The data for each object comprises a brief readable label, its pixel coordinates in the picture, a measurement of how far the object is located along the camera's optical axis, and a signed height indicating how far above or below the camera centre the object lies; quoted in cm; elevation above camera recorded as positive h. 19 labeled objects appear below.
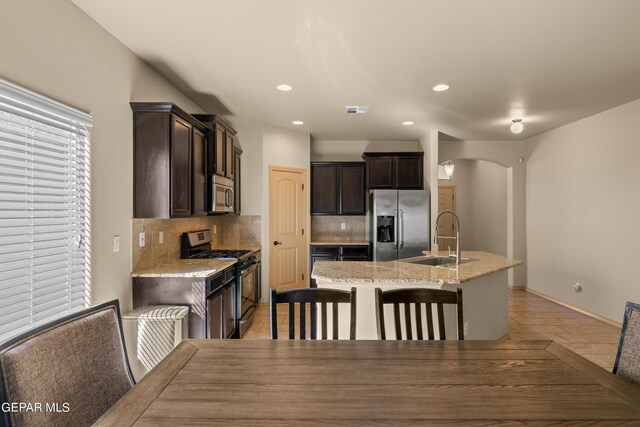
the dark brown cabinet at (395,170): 568 +73
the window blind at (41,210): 170 +4
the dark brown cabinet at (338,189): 592 +45
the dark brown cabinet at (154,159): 278 +46
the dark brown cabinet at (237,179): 470 +53
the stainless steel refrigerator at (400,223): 523 -12
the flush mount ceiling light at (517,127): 429 +107
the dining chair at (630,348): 121 -48
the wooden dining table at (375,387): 96 -55
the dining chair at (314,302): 165 -41
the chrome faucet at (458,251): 315 -33
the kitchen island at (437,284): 255 -53
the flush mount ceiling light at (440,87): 354 +131
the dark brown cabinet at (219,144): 367 +80
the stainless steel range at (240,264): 369 -55
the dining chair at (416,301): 167 -42
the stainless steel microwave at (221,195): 368 +25
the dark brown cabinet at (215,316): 282 -84
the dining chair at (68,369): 90 -45
